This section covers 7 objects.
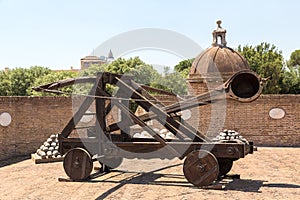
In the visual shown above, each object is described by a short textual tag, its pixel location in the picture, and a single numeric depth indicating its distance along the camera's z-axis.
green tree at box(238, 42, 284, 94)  31.92
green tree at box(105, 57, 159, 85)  34.00
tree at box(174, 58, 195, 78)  47.89
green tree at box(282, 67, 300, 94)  34.12
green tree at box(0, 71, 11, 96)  42.66
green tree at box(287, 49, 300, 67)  50.00
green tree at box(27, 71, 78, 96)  38.13
